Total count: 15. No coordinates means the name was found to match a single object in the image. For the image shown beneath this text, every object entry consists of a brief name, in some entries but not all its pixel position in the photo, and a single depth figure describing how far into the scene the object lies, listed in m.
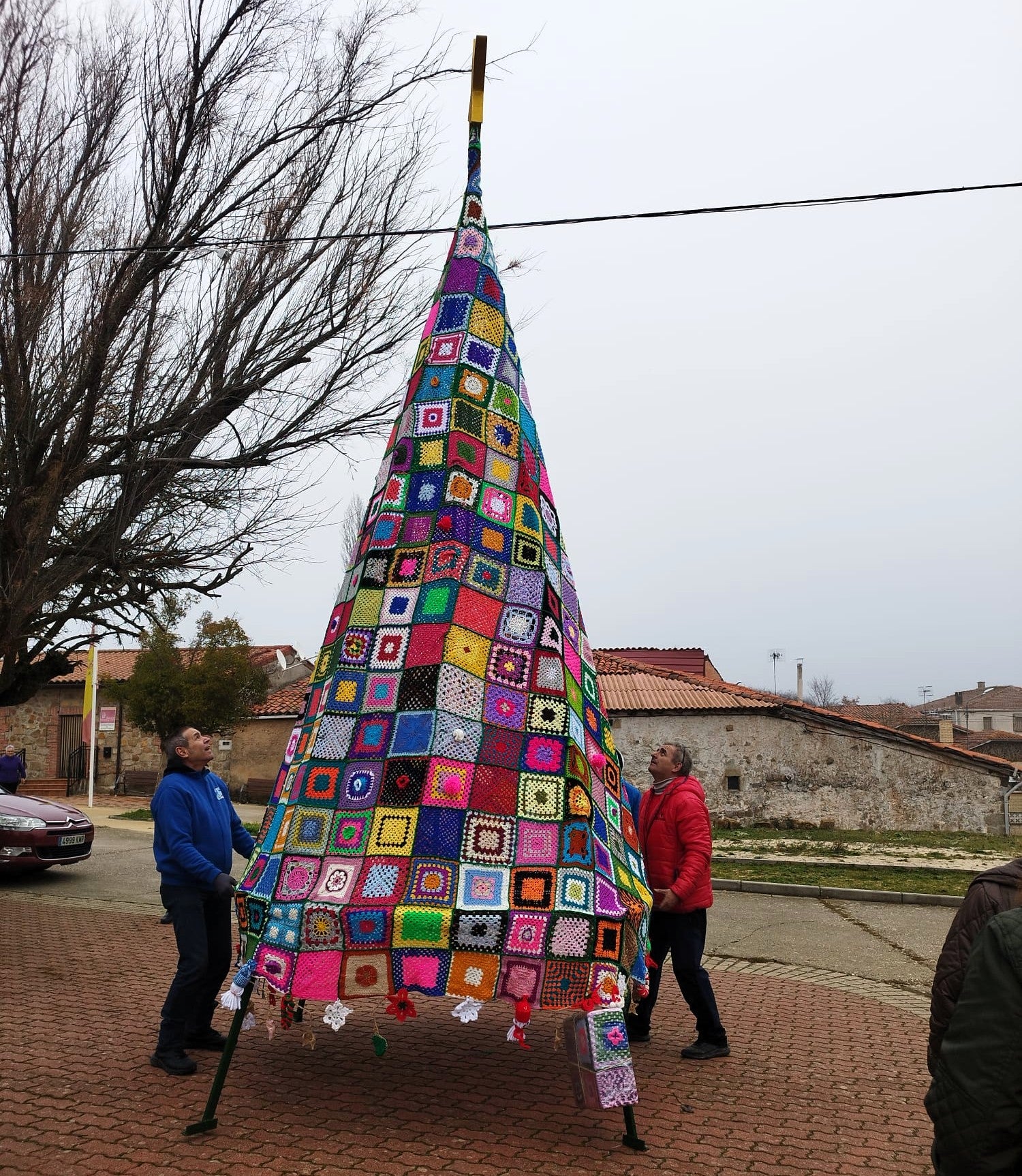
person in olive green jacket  2.20
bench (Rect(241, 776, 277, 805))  27.22
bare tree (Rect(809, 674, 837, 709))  88.25
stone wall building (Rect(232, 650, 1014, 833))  23.11
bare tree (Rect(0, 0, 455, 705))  8.94
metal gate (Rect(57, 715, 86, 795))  35.09
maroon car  12.84
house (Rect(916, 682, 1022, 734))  87.81
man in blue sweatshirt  5.69
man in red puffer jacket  5.99
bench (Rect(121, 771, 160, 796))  30.06
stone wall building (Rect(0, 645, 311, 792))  33.97
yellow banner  23.83
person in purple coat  18.48
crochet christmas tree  4.86
